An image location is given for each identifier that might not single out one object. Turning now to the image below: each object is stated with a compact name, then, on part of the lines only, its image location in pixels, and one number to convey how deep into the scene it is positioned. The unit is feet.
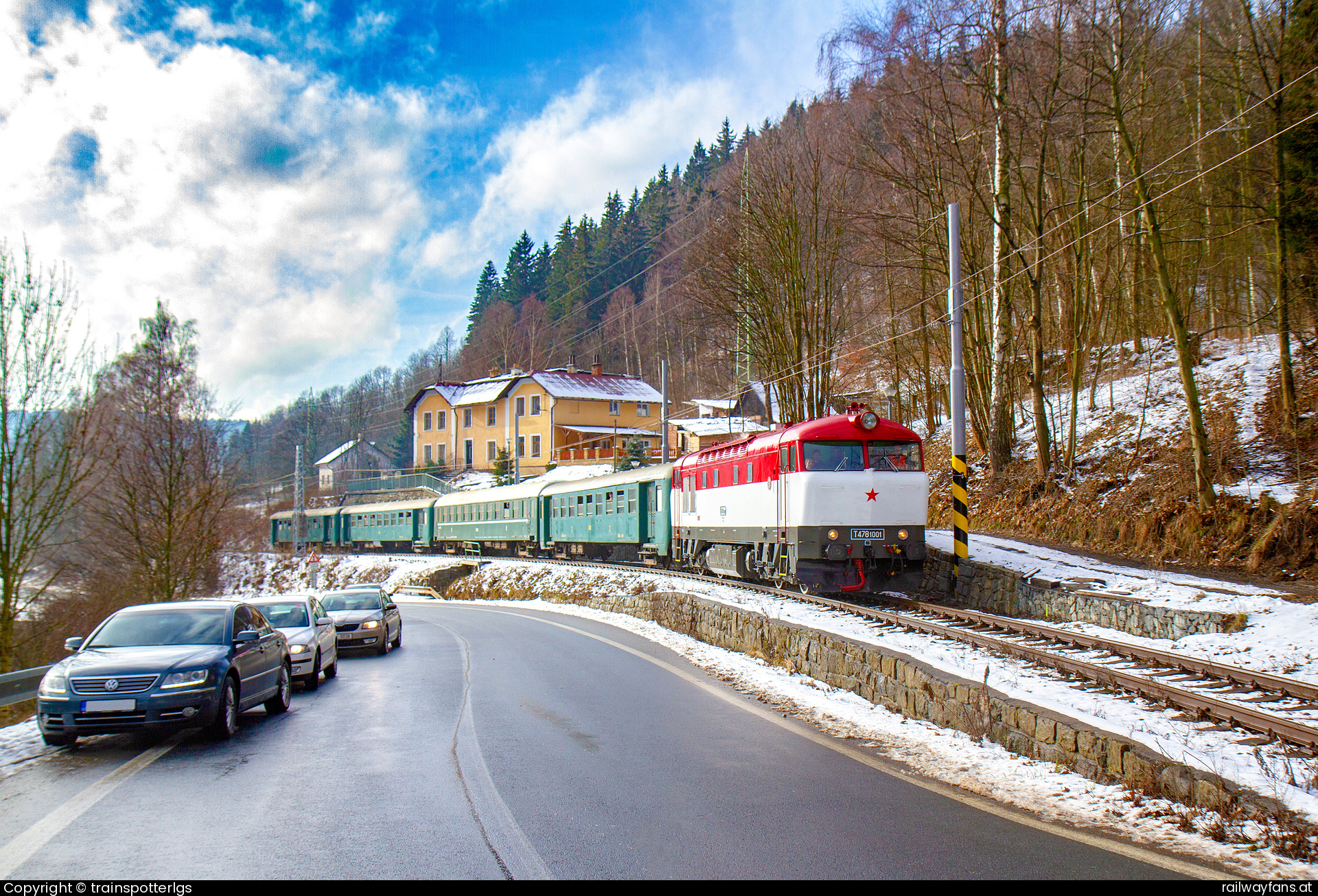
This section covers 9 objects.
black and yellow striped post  52.85
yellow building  212.43
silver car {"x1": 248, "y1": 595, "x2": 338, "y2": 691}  39.37
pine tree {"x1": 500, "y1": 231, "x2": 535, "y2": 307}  321.11
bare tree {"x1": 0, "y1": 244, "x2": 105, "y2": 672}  49.85
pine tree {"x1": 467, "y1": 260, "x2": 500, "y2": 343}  341.82
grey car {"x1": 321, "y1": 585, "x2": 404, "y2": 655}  53.01
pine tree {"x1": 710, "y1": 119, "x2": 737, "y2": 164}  279.28
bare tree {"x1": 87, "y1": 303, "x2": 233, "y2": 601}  76.54
